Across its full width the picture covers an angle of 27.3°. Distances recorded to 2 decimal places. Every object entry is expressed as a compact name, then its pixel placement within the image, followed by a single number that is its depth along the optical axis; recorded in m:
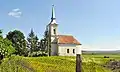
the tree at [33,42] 73.01
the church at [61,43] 64.88
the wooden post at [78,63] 8.64
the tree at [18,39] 71.00
